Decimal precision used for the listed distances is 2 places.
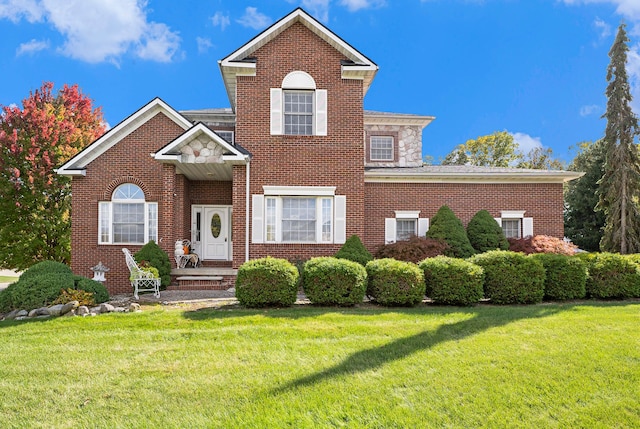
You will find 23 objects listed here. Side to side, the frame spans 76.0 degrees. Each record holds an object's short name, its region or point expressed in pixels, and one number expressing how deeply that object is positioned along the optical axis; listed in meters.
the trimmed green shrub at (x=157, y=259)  12.64
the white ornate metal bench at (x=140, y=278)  11.60
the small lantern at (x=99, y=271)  13.07
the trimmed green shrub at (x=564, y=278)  9.85
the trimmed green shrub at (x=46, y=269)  9.87
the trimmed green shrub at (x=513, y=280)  9.42
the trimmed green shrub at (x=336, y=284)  8.89
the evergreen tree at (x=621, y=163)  20.94
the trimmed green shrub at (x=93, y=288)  9.75
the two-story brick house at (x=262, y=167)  13.53
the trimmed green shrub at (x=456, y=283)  9.14
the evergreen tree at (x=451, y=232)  14.18
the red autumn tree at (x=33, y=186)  16.73
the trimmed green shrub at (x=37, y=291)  9.09
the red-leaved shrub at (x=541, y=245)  14.09
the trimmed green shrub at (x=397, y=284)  8.93
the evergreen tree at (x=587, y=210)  27.19
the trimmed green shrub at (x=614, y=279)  10.12
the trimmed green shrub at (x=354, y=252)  12.71
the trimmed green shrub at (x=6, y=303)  9.35
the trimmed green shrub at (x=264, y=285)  8.75
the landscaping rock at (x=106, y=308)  8.91
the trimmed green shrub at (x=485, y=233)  14.62
